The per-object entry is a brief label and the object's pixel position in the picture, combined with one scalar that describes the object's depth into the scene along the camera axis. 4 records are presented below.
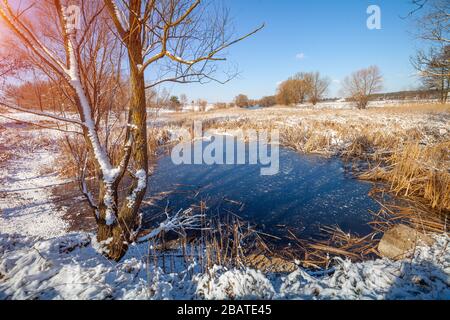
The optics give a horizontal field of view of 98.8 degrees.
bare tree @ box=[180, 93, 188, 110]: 46.38
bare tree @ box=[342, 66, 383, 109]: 34.38
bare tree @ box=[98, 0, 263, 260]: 2.19
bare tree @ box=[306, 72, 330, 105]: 41.78
